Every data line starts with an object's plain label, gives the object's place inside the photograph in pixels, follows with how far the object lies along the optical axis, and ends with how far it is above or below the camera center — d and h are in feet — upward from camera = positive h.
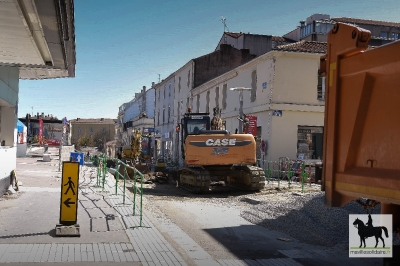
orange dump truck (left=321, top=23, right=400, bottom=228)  14.05 +0.91
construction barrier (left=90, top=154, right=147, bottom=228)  47.19 -3.77
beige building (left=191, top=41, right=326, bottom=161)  85.40 +7.77
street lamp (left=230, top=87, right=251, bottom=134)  85.66 +4.55
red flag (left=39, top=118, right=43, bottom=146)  145.73 +2.17
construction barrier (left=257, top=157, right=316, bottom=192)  65.26 -3.80
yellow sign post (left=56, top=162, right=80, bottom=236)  26.91 -3.31
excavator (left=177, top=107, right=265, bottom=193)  58.90 -1.91
